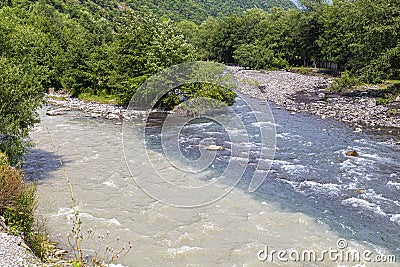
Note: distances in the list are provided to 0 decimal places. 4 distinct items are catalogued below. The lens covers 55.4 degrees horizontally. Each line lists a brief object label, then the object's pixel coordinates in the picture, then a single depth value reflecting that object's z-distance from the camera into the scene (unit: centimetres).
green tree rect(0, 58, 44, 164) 1509
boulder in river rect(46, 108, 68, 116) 3086
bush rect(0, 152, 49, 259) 982
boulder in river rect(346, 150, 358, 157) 2076
